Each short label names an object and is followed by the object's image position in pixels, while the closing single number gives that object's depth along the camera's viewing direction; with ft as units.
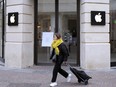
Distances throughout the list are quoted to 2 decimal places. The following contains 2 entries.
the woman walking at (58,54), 33.17
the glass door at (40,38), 50.98
